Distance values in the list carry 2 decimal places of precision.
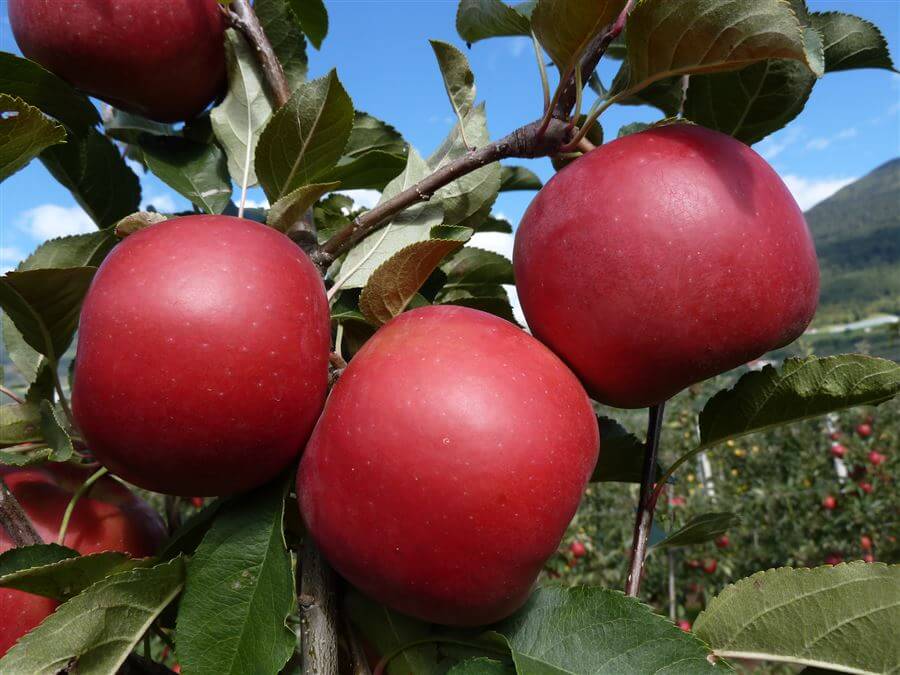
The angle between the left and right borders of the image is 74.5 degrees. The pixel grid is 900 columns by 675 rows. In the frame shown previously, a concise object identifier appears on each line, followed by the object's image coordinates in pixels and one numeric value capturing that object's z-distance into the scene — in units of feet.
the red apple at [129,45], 0.64
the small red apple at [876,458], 9.95
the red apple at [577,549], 7.97
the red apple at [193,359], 0.47
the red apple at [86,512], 0.65
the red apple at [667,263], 0.49
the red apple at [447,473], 0.46
